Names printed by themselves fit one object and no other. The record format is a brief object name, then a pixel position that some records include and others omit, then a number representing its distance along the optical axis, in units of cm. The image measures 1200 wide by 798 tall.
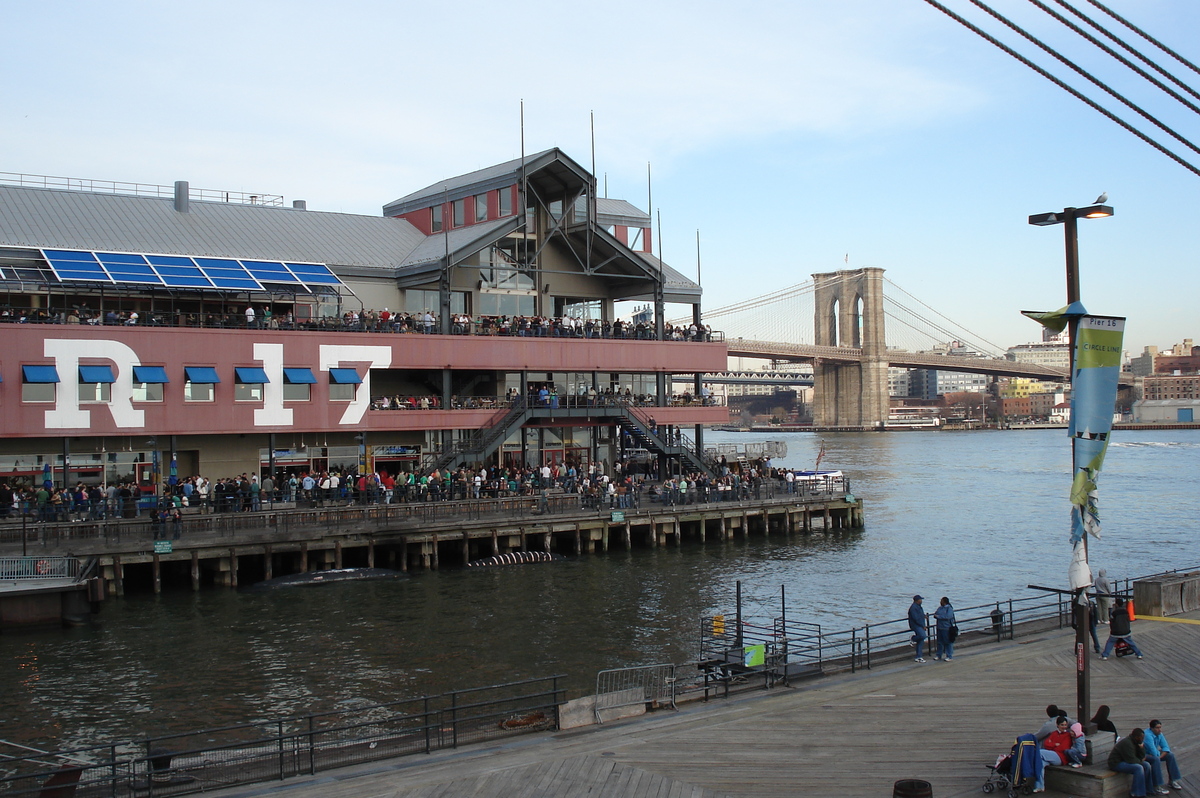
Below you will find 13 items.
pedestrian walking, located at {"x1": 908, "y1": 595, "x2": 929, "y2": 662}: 2205
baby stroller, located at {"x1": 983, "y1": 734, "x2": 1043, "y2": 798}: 1400
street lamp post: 1452
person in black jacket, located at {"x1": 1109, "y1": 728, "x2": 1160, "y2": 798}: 1377
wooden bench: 1385
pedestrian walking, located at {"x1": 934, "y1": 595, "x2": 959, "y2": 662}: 2169
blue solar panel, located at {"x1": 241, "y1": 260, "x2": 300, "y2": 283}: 4653
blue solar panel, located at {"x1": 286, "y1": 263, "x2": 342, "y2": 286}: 4781
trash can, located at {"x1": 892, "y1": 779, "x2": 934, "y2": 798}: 1327
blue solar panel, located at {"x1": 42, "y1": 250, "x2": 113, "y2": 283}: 4172
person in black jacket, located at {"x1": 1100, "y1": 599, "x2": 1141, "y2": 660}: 2114
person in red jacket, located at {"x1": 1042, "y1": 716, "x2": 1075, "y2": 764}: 1434
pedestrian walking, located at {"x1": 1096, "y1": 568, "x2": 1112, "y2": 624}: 2241
